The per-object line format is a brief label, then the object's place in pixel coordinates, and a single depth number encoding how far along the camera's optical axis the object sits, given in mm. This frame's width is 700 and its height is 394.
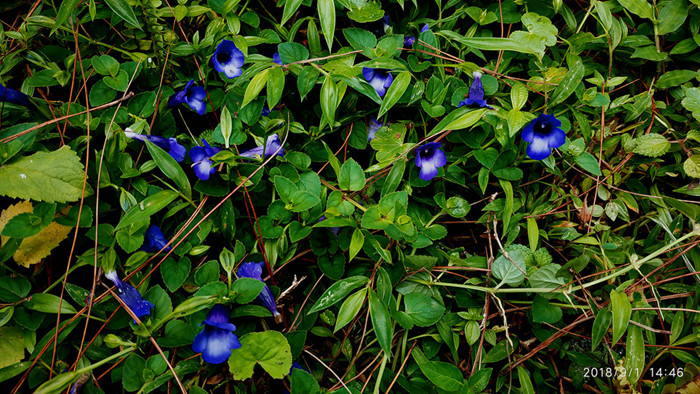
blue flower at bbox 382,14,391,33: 614
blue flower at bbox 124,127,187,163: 566
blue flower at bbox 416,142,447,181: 569
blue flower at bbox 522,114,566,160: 559
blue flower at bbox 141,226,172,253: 551
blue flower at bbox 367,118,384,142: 601
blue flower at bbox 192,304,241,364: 515
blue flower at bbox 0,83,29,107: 565
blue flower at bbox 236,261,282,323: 540
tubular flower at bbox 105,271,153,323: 532
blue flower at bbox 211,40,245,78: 576
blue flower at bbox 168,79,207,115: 581
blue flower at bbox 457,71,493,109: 577
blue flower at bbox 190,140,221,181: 553
